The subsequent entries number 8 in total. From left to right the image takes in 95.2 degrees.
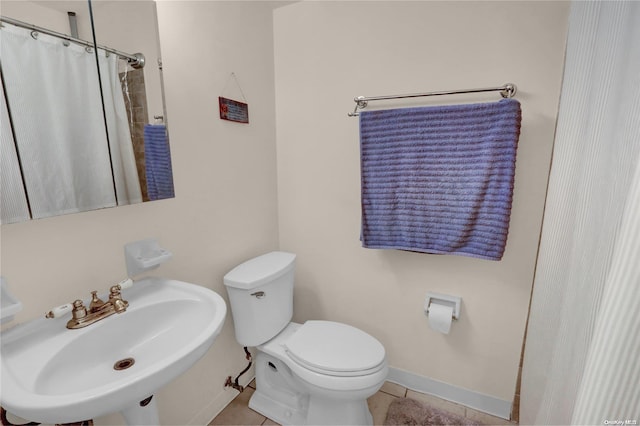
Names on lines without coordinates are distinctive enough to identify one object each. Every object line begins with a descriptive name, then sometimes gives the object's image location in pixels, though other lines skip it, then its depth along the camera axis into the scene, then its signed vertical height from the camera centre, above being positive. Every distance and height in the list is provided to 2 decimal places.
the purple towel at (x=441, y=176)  1.15 -0.05
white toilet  1.19 -0.81
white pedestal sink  0.58 -0.47
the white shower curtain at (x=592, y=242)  0.34 -0.16
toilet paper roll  1.38 -0.72
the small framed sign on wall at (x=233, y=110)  1.33 +0.26
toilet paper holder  1.42 -0.67
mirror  0.74 +0.17
